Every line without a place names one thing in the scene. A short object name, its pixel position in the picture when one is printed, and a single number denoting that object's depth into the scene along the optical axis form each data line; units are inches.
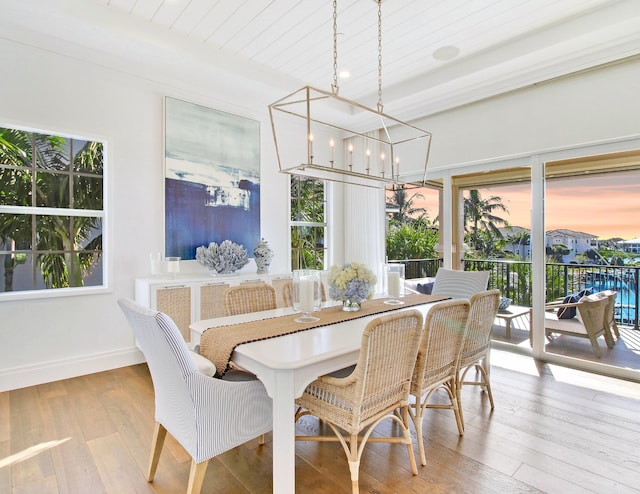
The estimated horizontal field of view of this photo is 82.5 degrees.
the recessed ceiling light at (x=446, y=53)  138.5
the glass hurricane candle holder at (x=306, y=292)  89.1
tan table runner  72.9
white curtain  211.5
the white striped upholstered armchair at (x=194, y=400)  60.6
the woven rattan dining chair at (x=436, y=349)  79.5
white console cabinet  135.9
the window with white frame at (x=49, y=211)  127.3
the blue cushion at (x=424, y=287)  187.9
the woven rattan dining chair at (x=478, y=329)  90.5
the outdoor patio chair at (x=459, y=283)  134.6
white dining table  62.8
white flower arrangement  97.0
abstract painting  156.2
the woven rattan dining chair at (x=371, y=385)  63.9
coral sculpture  154.3
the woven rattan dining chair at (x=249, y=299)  102.1
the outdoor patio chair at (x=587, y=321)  141.3
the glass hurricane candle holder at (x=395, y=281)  115.8
